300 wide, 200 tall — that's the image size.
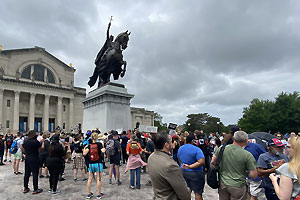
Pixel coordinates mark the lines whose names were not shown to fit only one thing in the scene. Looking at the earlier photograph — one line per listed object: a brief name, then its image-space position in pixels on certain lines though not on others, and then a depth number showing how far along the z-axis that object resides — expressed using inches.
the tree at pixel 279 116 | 1601.9
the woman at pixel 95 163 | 250.5
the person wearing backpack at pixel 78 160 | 336.5
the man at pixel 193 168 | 182.8
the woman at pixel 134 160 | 289.3
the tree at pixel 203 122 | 3167.6
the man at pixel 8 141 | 586.0
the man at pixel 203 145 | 336.5
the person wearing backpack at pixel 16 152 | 389.7
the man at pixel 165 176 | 104.8
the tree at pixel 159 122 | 3404.0
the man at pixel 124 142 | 433.7
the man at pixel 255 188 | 178.9
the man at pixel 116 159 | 310.6
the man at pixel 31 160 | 274.7
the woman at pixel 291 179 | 89.8
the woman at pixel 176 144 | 348.5
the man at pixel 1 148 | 499.8
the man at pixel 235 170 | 145.6
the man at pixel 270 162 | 165.5
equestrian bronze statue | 601.6
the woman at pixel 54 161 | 265.7
